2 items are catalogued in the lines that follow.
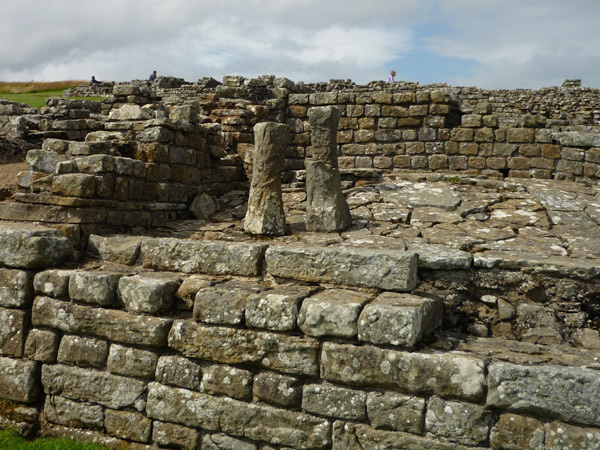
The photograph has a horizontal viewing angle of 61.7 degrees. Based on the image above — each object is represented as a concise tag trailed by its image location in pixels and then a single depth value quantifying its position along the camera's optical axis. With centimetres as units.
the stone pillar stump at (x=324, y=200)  666
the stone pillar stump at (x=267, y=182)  661
